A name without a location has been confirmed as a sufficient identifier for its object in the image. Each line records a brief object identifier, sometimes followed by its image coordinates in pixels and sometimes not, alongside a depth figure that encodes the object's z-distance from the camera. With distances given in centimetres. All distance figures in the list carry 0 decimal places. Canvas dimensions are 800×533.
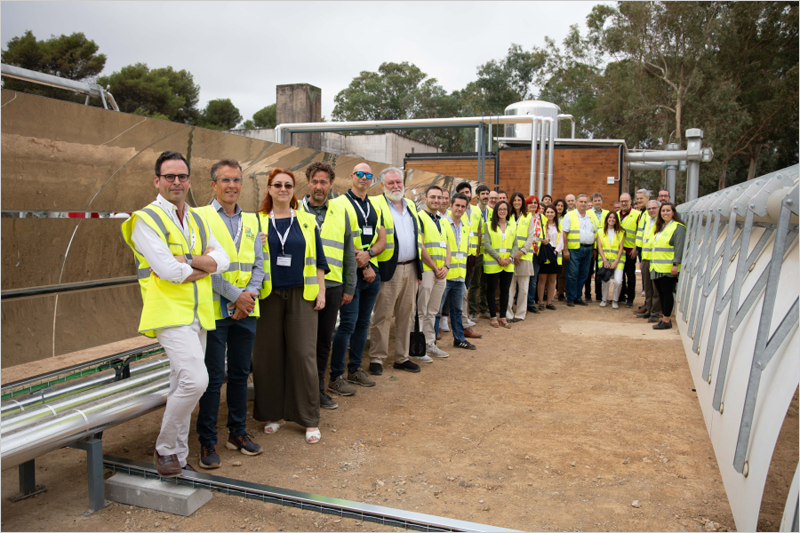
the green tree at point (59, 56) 2695
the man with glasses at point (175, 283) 302
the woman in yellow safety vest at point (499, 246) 820
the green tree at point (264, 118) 5309
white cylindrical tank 1998
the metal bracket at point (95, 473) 314
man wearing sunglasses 512
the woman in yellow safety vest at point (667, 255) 842
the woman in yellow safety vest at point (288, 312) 401
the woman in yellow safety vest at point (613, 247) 1041
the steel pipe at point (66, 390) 322
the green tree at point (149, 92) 3506
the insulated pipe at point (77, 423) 282
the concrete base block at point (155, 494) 313
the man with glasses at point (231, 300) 356
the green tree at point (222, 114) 4464
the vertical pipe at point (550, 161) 1463
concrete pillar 1802
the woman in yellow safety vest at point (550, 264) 1029
